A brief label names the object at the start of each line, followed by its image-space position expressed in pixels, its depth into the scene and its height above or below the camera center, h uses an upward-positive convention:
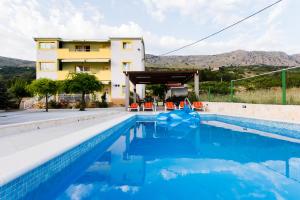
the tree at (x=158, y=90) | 40.22 +1.64
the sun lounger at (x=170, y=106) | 19.53 -0.47
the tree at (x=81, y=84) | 22.70 +1.53
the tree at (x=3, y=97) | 26.06 +0.45
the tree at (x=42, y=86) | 23.39 +1.38
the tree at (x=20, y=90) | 33.26 +1.45
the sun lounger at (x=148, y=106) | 19.89 -0.46
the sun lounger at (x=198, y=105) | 18.83 -0.40
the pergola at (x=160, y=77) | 19.82 +2.05
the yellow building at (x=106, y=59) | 31.28 +5.20
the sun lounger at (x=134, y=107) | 19.42 -0.52
